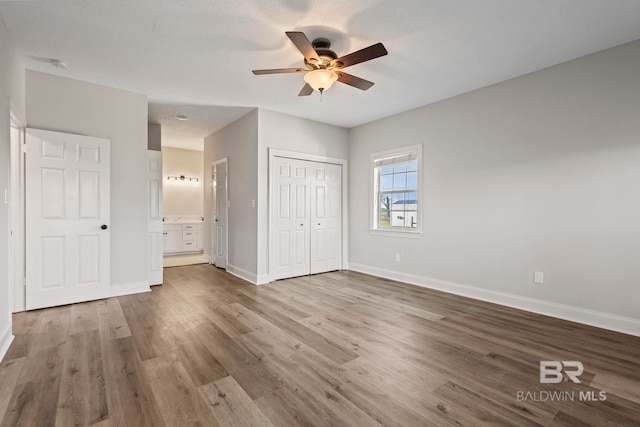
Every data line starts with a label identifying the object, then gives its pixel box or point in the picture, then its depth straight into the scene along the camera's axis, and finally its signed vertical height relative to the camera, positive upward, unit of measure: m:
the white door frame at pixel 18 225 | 3.34 -0.19
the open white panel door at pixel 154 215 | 4.60 -0.10
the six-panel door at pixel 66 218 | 3.45 -0.12
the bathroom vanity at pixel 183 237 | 7.40 -0.71
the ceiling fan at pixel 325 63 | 2.47 +1.32
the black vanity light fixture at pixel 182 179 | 7.92 +0.81
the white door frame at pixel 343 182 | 4.89 +0.51
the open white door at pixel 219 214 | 5.85 -0.10
